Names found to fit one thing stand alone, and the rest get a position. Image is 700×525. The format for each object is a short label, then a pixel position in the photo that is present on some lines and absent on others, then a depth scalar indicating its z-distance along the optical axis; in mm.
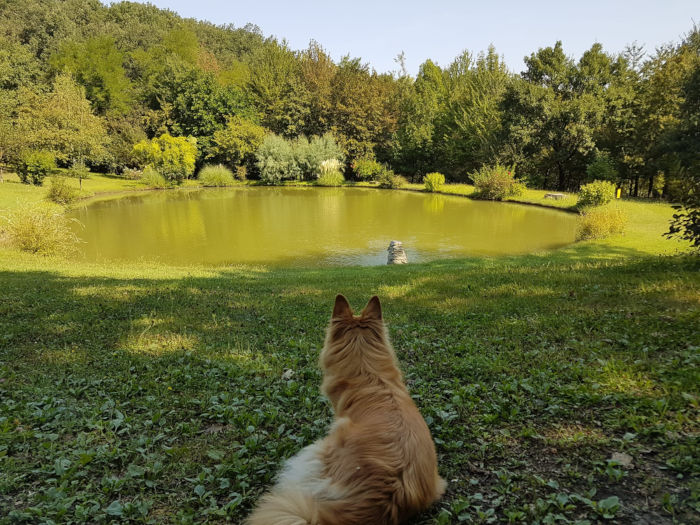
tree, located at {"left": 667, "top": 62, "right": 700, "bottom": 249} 7133
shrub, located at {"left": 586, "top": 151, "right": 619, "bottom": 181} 28531
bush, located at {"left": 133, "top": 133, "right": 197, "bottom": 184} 40844
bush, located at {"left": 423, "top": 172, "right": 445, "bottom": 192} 37781
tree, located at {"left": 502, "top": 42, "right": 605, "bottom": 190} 30156
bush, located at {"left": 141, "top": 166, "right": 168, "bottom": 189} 39281
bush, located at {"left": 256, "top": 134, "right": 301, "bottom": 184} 44281
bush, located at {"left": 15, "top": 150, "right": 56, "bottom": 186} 27797
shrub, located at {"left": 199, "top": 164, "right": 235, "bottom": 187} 42312
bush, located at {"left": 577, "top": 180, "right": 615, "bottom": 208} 23453
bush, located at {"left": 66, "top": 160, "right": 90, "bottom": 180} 33375
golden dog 1986
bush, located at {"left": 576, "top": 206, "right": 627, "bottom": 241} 16859
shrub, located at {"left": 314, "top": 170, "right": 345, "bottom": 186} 44625
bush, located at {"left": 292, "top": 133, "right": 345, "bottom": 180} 44906
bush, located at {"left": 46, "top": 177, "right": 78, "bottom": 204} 25234
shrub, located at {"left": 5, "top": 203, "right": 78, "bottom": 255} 14445
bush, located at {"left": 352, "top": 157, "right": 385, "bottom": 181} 45812
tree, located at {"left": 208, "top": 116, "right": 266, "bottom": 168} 44844
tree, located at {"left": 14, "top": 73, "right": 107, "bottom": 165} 29266
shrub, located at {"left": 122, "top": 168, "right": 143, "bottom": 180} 43469
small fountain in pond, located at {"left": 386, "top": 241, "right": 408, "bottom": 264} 14492
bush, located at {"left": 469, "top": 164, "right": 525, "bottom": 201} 31281
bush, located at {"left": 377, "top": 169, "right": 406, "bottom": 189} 42031
